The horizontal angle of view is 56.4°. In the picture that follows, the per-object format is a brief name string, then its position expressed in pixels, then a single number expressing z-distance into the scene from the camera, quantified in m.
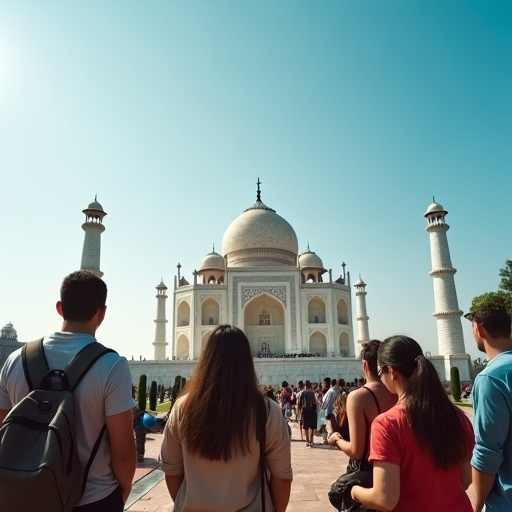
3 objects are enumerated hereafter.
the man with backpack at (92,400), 1.71
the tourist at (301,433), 8.69
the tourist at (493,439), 1.87
